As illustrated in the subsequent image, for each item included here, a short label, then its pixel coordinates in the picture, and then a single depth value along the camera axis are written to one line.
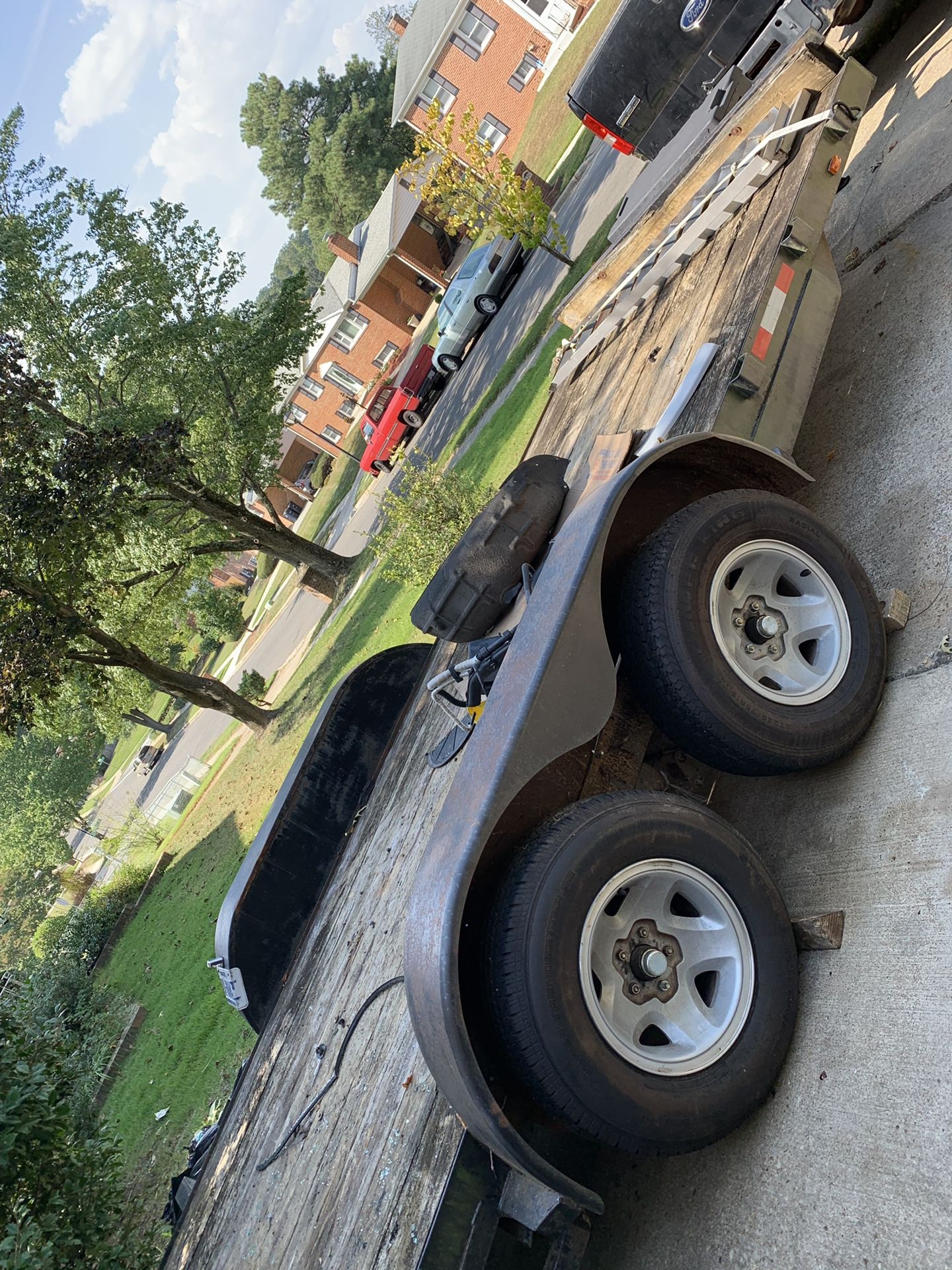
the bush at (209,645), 40.24
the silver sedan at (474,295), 20.50
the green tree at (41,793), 33.28
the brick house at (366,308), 36.28
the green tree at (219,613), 26.71
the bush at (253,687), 21.94
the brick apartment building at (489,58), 35.69
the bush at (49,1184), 4.57
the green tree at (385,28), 63.66
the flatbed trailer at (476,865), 2.83
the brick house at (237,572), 54.09
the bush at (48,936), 21.72
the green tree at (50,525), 11.21
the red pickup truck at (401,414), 23.20
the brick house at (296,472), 45.72
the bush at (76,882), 31.27
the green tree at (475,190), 12.71
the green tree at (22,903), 34.41
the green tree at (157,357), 13.91
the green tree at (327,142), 51.34
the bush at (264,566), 41.47
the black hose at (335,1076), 3.97
